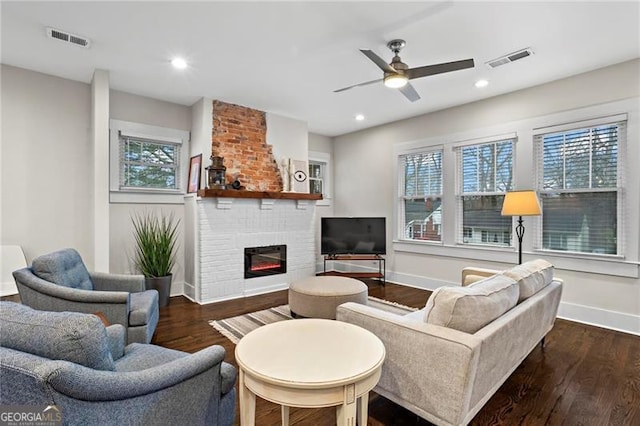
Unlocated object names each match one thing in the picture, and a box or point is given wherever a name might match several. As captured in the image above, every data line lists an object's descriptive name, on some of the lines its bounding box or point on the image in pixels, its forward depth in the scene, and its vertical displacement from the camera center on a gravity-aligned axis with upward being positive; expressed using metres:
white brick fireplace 4.40 -0.41
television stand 5.51 -0.86
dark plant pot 4.08 -0.94
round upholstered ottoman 3.30 -0.86
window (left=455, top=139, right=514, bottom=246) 4.40 +0.33
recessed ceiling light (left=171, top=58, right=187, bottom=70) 3.35 +1.57
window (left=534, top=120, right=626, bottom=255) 3.53 +0.31
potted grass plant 4.12 -0.53
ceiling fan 2.69 +1.24
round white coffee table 1.27 -0.65
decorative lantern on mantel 4.36 +0.52
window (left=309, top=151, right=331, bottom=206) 6.65 +0.77
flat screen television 5.58 -0.39
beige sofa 1.59 -0.70
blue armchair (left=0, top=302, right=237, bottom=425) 1.02 -0.59
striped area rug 3.34 -1.22
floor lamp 3.42 +0.10
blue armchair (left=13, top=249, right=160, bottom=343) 2.30 -0.63
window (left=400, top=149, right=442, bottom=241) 5.16 +0.29
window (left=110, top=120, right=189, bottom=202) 4.24 +0.70
